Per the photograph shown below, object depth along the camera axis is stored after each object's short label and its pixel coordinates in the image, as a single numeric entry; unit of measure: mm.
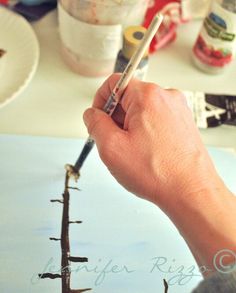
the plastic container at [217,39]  531
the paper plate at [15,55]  528
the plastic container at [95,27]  496
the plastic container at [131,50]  468
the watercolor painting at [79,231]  415
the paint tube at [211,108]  549
